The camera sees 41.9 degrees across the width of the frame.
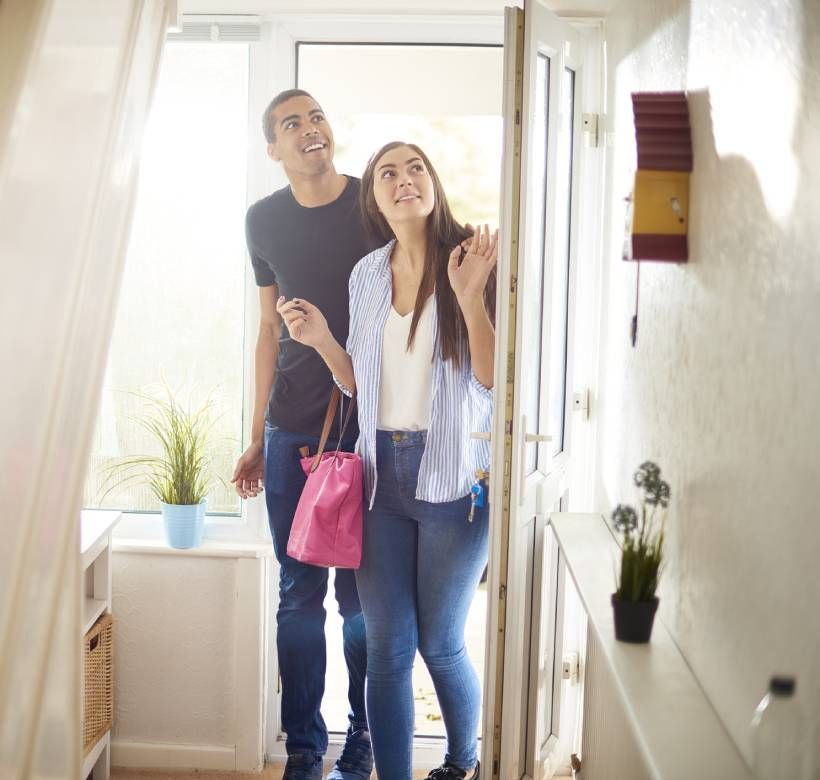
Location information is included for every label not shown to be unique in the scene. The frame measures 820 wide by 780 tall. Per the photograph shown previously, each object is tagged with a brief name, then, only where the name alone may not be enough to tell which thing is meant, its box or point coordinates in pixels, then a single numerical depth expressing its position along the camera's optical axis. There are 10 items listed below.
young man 3.16
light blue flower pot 3.22
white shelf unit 3.00
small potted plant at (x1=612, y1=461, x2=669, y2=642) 1.81
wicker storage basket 2.99
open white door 2.49
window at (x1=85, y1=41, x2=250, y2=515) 3.23
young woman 2.88
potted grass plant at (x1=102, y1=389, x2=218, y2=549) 3.22
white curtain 1.15
